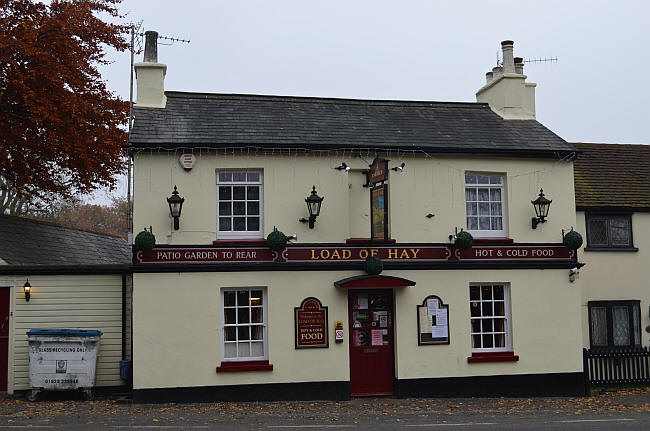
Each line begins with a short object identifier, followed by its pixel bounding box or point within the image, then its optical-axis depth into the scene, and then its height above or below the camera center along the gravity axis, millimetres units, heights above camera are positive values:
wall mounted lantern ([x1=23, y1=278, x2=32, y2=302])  14281 +234
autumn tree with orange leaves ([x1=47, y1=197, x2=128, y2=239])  48312 +6167
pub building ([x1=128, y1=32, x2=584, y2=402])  13820 +845
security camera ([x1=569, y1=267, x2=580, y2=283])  15242 +413
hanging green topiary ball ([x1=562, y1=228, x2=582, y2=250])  15125 +1187
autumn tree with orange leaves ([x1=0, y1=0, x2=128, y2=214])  20094 +6373
